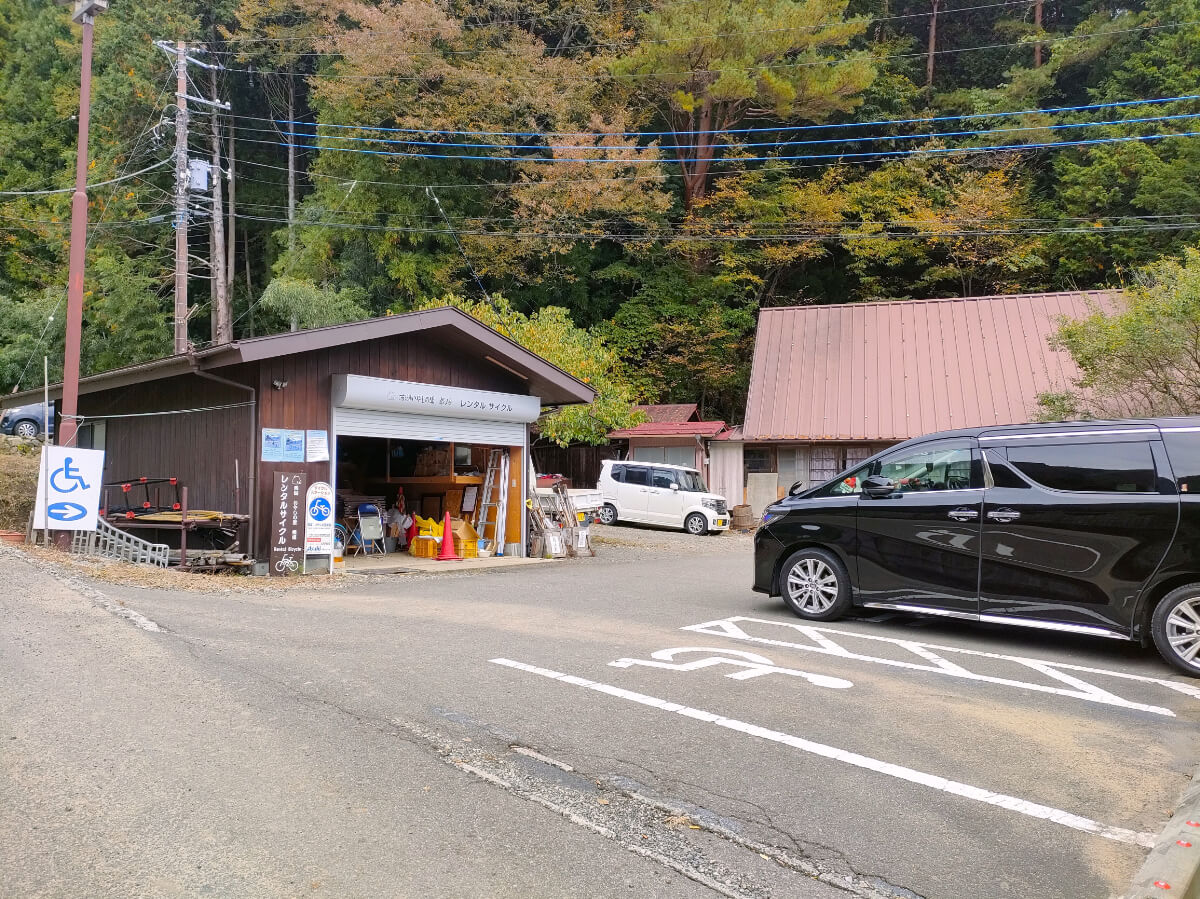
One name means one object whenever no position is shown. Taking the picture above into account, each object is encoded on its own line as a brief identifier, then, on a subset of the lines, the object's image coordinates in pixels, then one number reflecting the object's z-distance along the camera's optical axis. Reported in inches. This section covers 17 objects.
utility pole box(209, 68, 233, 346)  1062.5
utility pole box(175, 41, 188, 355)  863.9
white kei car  987.9
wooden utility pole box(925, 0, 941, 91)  1426.8
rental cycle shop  535.5
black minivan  293.0
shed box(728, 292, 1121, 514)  1033.5
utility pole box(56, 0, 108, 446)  569.3
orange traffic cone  639.8
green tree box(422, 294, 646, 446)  1040.8
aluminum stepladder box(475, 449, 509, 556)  689.0
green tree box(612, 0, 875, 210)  1188.5
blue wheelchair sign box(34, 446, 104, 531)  506.0
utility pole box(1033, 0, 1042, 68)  1393.9
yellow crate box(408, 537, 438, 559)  661.3
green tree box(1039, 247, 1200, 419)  661.3
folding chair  661.3
